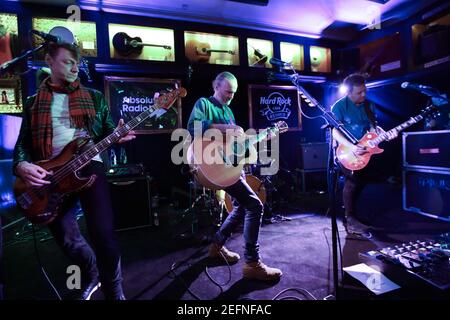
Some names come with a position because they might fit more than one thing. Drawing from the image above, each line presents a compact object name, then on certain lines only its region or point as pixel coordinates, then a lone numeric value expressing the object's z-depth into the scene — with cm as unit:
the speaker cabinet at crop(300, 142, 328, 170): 568
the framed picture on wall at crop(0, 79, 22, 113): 410
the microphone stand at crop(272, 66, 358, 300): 160
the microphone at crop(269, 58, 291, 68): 201
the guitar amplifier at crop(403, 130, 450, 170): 335
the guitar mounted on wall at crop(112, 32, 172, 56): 451
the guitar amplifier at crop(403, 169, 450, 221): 335
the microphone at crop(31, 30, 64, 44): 169
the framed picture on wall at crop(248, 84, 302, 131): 561
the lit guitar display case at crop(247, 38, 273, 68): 550
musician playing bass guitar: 160
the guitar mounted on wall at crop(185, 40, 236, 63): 512
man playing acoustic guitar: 215
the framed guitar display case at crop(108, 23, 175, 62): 455
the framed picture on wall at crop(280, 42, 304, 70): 599
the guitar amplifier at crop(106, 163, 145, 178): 358
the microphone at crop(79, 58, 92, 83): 388
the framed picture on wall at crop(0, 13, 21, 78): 402
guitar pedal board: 157
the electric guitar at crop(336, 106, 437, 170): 306
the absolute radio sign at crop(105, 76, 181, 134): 460
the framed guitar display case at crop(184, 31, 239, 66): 514
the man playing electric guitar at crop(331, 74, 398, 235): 316
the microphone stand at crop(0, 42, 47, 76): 174
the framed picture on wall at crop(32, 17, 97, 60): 430
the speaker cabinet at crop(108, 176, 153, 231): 352
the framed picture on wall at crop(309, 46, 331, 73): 628
